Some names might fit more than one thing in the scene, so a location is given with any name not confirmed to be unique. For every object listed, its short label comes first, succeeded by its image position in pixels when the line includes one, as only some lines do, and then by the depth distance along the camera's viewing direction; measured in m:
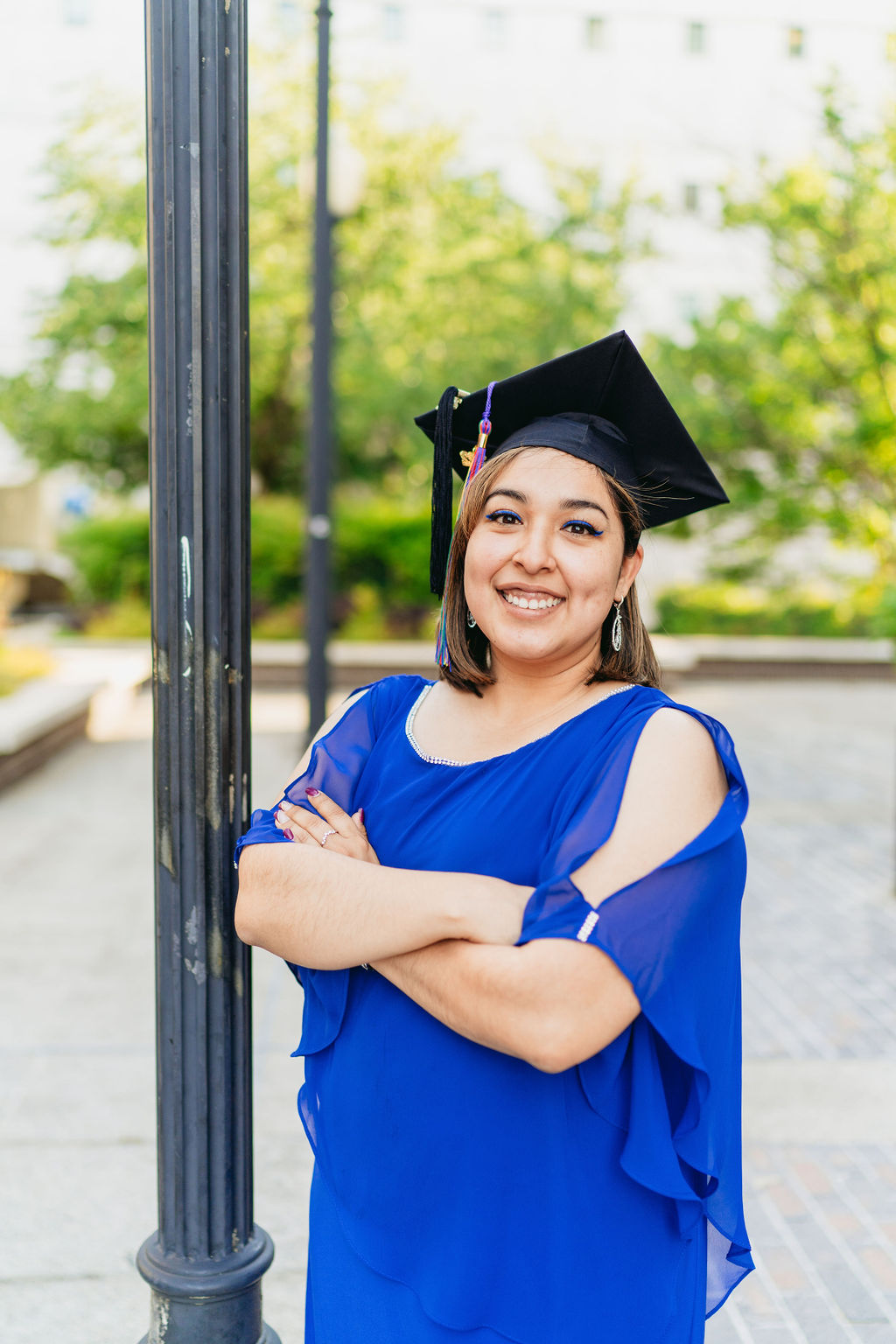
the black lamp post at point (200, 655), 2.06
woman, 1.61
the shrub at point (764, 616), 17.09
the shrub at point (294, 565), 16.17
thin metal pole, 7.73
